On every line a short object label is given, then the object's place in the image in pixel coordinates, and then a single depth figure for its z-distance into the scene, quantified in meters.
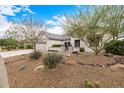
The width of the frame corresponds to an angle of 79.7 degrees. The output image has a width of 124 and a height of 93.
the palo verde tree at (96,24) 3.49
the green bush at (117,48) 4.71
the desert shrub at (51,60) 2.70
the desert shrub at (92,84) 2.11
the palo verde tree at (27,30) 4.84
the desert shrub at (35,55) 3.77
